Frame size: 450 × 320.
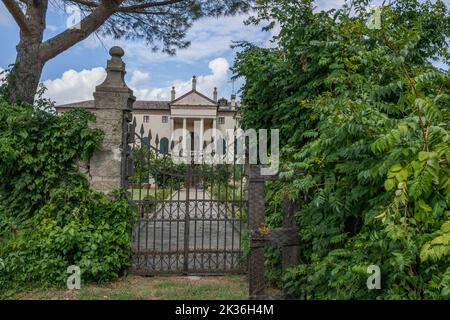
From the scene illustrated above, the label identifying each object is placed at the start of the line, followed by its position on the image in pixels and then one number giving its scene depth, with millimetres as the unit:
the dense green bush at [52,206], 4766
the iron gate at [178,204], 5477
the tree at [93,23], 6266
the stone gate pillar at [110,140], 5312
